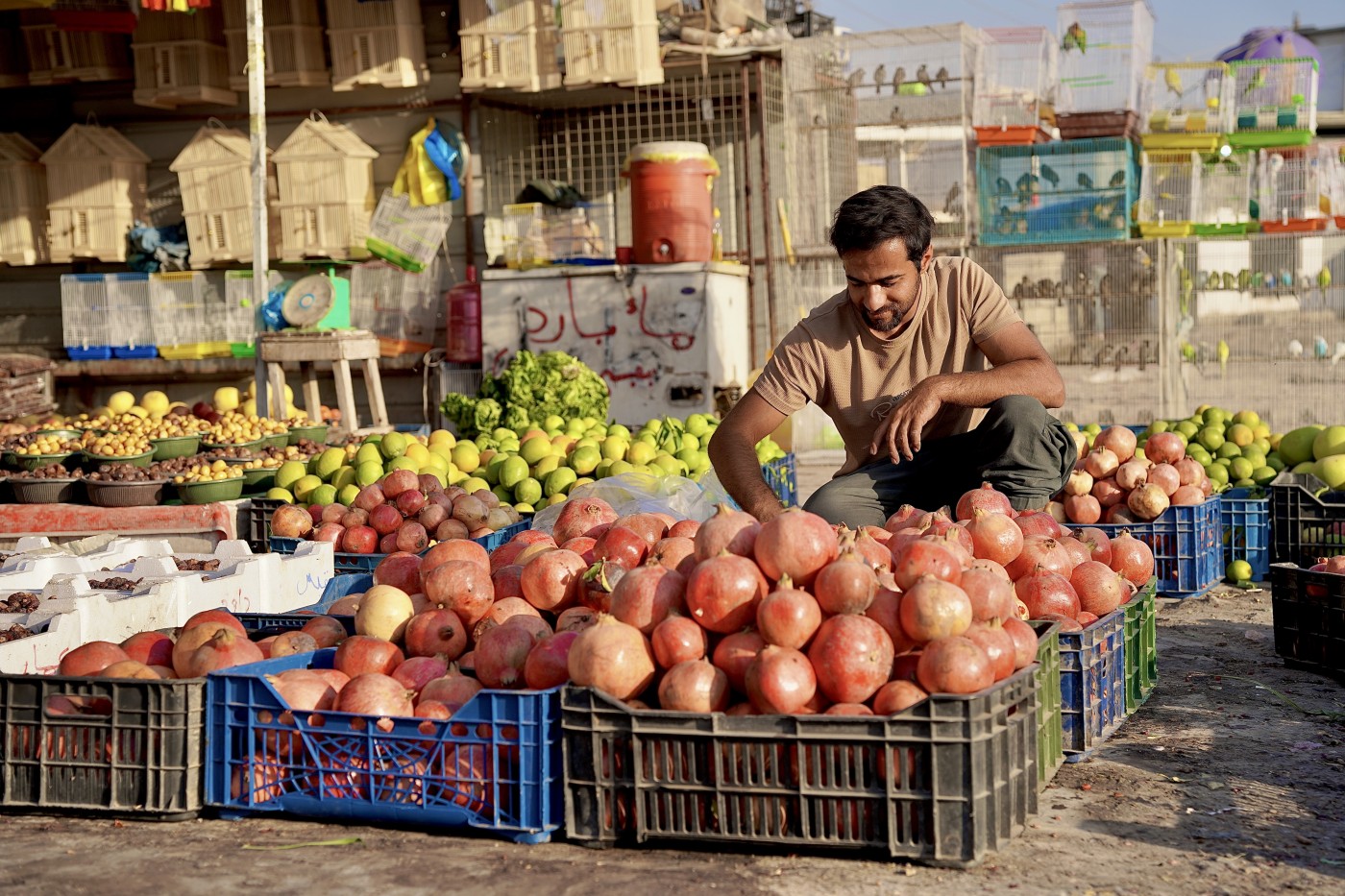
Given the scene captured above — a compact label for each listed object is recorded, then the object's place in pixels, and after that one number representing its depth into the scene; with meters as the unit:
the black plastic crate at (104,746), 3.29
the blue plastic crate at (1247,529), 6.72
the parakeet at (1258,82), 14.92
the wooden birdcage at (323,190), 12.47
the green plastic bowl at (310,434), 8.72
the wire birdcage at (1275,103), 14.43
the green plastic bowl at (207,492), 6.98
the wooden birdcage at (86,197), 13.12
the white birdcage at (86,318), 13.08
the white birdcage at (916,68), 13.05
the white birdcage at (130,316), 13.03
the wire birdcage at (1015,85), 13.88
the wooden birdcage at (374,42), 12.40
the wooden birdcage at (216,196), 12.65
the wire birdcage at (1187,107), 14.03
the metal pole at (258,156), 9.36
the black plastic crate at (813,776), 2.83
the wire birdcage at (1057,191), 13.70
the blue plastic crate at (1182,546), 6.20
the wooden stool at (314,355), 9.47
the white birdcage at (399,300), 13.24
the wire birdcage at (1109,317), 13.04
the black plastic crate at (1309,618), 4.69
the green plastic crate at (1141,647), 4.14
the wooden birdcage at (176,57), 12.71
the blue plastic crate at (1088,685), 3.70
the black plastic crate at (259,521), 6.74
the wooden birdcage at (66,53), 12.95
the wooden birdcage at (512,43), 11.98
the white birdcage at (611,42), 11.62
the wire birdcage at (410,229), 12.94
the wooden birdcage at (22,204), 13.20
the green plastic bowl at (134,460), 7.45
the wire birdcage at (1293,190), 14.30
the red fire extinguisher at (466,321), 12.34
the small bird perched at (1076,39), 14.38
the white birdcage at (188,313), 12.95
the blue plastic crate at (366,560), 5.66
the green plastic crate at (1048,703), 3.33
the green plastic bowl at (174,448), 7.95
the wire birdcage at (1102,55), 14.24
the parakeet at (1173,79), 15.16
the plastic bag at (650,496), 5.87
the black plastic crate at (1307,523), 6.11
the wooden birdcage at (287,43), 12.62
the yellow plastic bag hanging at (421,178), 12.78
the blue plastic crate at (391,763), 3.07
